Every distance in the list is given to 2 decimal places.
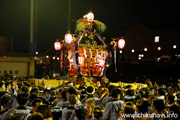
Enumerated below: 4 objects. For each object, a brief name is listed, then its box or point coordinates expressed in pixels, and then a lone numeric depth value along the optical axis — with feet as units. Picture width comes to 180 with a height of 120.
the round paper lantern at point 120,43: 54.44
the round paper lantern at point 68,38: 49.18
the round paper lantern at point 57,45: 52.26
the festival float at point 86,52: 50.42
